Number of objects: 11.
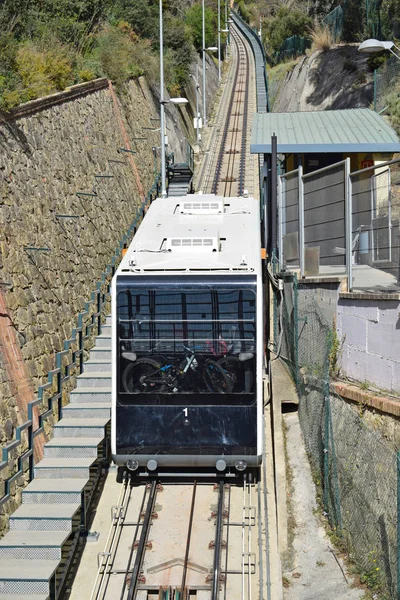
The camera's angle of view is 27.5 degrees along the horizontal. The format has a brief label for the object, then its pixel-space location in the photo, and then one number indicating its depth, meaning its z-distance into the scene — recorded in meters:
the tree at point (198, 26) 69.56
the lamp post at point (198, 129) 42.80
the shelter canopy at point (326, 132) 18.94
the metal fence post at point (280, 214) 17.63
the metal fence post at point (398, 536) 7.82
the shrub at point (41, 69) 19.88
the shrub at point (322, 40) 42.16
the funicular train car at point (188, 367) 11.37
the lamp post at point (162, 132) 27.02
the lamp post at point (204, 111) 49.94
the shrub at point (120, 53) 29.83
